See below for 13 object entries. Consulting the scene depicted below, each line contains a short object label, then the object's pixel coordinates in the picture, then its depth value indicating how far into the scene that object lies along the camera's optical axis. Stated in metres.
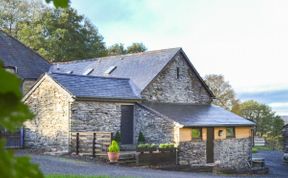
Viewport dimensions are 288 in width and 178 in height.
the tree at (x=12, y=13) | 50.31
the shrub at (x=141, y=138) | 26.25
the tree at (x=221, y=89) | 54.16
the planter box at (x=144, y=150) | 22.47
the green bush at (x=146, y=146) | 22.66
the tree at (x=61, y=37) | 44.91
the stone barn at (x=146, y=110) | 24.86
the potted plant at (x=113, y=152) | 21.12
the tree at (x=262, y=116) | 56.31
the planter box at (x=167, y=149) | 23.33
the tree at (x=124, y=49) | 52.00
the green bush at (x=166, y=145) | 23.54
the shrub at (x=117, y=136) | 25.50
